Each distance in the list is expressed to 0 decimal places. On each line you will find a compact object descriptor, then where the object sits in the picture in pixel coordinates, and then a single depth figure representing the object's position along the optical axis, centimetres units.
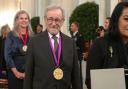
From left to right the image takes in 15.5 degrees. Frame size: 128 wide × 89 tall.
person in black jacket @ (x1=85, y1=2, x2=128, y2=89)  361
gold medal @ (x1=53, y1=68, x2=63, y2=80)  431
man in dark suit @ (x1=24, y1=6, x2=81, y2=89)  432
